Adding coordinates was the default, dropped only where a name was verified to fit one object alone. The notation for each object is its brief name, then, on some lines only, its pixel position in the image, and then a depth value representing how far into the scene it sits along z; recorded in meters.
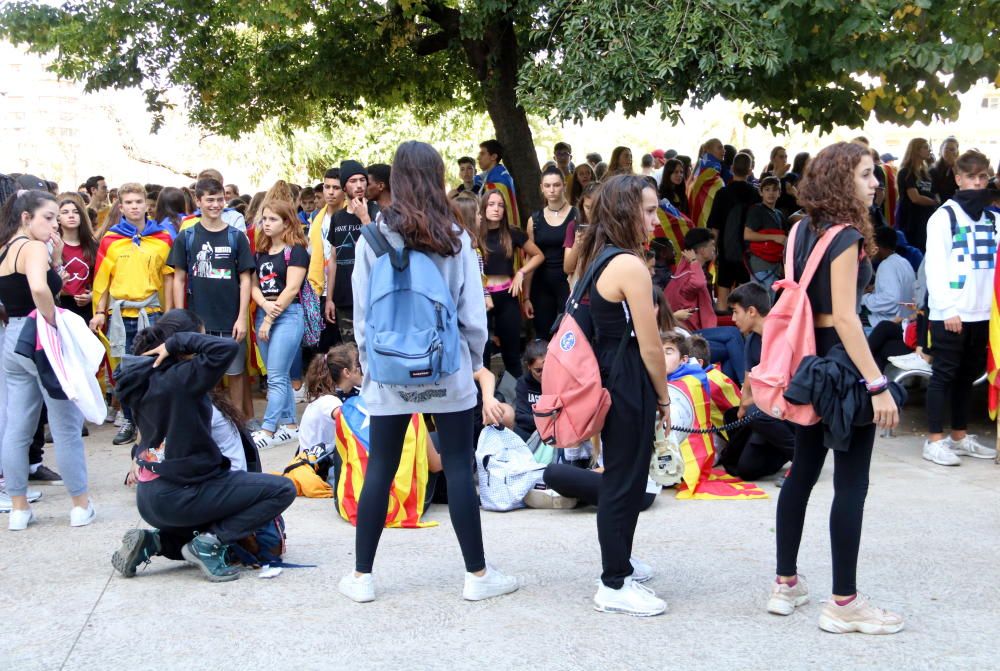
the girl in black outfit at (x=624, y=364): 4.02
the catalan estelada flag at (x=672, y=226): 9.95
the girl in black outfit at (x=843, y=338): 3.77
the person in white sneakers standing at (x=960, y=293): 6.92
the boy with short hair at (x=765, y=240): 9.94
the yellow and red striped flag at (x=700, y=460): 6.16
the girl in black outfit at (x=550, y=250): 8.48
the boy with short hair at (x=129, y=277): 7.85
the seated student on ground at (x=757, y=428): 6.20
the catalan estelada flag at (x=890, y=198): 11.52
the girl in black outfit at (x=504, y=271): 8.19
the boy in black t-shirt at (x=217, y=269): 7.65
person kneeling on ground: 4.54
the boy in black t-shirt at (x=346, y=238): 7.62
